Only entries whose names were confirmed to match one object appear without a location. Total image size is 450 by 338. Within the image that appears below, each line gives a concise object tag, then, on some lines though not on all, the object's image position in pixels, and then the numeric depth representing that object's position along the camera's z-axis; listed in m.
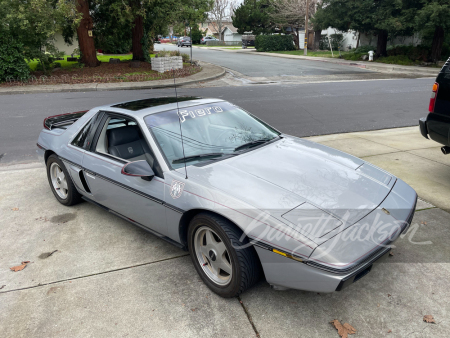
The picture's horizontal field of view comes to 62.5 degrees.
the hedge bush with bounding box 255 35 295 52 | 43.44
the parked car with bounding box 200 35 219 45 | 75.81
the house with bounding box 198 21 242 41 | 78.84
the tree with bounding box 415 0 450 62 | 21.16
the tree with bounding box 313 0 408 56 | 24.48
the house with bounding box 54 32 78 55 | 33.62
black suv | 4.76
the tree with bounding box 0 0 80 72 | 16.44
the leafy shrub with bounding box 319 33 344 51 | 39.78
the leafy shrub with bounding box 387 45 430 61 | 26.44
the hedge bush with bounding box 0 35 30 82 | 17.14
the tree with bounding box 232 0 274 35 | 47.50
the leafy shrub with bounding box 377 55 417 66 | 26.27
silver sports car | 2.50
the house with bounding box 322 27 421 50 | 31.83
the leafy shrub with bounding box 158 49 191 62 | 21.38
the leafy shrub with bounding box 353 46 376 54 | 31.33
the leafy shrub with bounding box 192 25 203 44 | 63.72
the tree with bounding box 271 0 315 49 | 44.09
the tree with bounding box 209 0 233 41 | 84.56
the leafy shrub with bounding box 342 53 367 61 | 30.55
